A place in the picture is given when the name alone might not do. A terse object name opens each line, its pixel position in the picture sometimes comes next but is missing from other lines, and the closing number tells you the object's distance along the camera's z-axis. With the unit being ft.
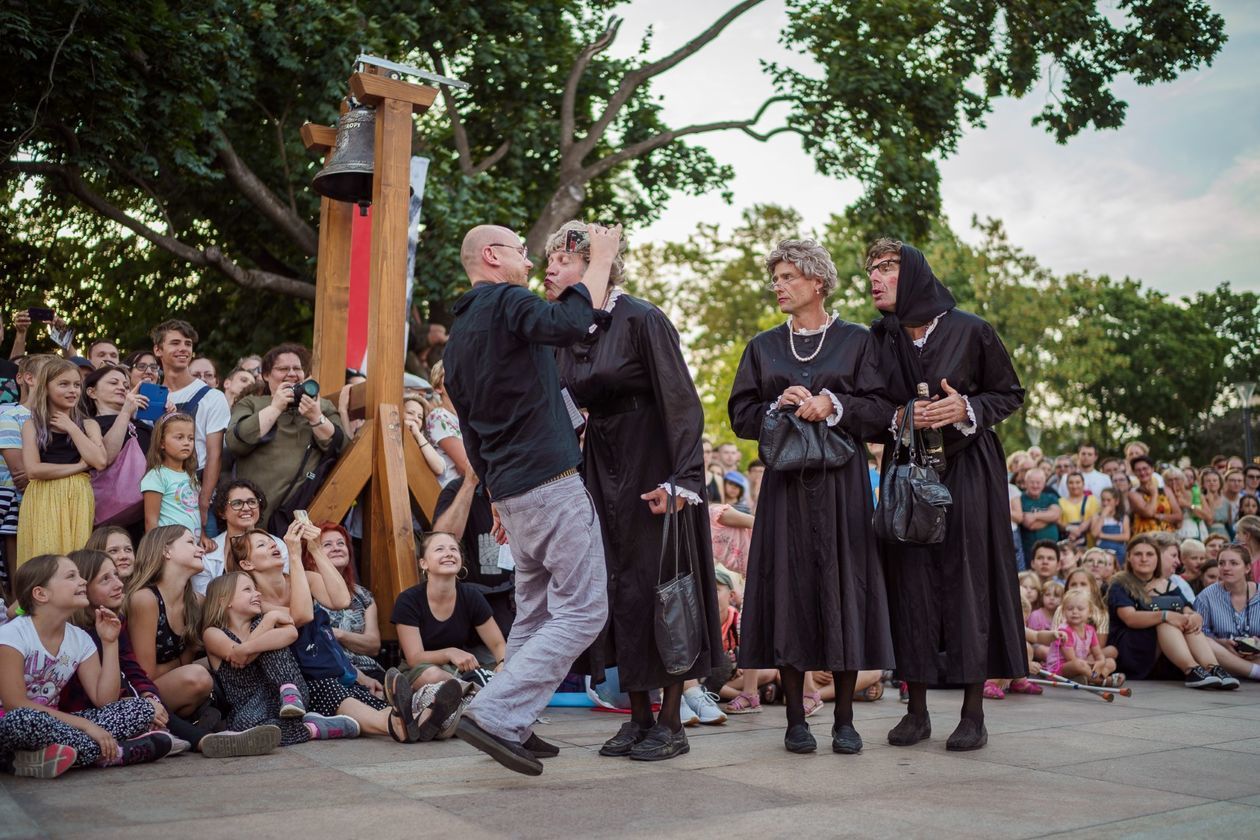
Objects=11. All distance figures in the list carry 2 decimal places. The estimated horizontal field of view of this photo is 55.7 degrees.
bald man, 13.91
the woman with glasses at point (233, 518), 20.27
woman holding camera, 22.16
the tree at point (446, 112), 39.01
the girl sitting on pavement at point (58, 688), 14.26
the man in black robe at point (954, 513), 16.37
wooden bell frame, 22.18
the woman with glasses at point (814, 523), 16.03
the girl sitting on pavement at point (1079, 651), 26.14
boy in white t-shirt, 22.71
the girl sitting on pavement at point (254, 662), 17.38
